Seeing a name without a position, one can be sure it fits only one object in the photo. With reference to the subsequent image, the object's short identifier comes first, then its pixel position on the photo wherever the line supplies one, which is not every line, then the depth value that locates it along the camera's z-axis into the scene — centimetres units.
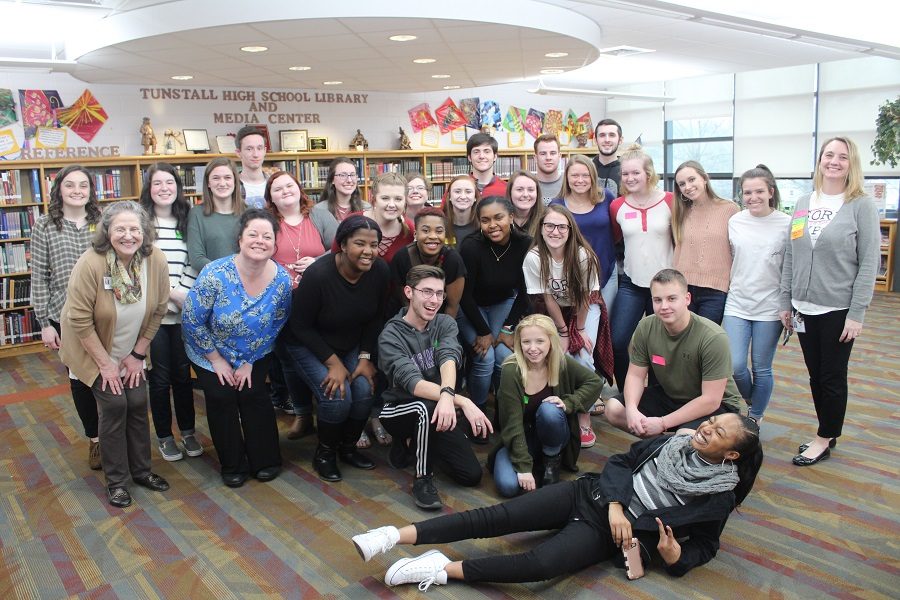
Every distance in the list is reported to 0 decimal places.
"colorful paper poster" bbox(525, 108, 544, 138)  1049
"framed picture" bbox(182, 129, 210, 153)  732
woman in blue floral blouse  308
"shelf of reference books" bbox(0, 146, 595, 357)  609
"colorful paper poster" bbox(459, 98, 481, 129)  971
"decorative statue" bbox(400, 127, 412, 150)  883
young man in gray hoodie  302
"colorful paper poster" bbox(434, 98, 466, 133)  943
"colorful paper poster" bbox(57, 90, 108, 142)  665
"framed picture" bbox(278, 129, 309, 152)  793
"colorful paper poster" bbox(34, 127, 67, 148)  654
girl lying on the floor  226
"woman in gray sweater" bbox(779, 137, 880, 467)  305
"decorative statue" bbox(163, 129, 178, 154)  718
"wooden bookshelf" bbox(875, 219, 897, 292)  777
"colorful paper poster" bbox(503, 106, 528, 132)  1023
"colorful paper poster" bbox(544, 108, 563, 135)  1075
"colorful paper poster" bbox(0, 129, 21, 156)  636
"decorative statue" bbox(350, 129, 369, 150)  841
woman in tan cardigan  291
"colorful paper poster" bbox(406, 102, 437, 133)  912
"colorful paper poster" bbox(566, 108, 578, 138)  1109
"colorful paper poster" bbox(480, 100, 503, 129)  995
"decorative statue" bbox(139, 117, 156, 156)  698
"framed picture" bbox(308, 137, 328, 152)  814
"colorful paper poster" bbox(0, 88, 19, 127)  631
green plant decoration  702
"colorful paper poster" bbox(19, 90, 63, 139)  642
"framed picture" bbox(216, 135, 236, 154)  748
